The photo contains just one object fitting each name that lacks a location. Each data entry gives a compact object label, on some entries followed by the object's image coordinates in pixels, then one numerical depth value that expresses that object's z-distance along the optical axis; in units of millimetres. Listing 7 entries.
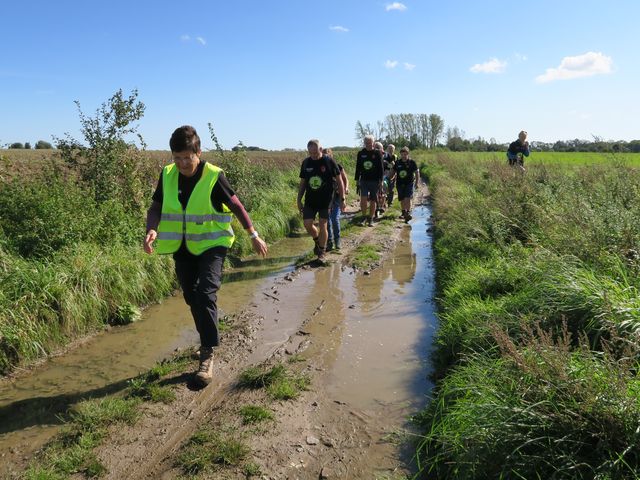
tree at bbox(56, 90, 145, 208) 7699
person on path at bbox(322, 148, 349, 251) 8984
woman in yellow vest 3990
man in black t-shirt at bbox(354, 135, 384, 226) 11312
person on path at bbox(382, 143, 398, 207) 13430
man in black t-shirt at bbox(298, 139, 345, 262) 7836
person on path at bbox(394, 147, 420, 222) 12422
